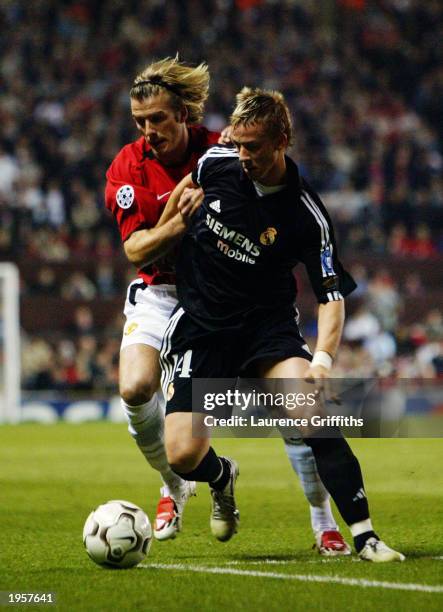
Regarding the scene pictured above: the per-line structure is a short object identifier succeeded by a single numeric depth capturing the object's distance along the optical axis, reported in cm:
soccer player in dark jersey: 1015
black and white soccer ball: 1030
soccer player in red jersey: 1157
